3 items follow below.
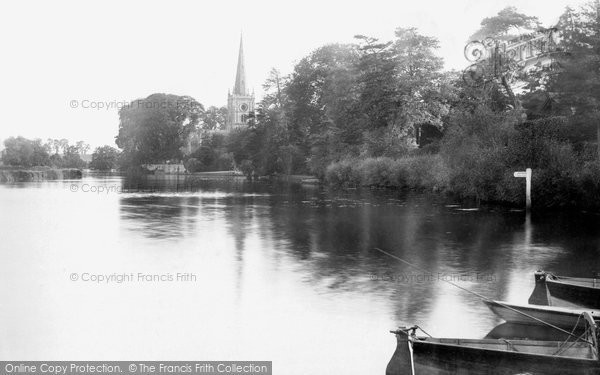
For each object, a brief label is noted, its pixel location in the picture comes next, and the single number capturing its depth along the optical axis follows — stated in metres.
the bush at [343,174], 71.96
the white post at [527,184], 37.31
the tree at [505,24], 64.38
